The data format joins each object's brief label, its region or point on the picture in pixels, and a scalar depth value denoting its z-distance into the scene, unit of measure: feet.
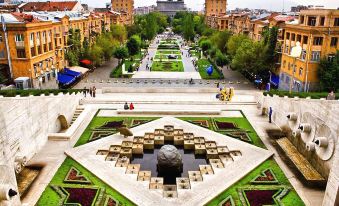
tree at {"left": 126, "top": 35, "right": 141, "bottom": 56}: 237.04
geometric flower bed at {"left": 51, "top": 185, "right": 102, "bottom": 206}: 57.16
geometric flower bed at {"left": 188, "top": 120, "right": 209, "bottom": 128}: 96.75
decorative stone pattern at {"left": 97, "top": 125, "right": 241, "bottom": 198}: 65.10
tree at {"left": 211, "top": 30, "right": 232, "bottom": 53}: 241.96
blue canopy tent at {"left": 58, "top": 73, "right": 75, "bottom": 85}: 152.44
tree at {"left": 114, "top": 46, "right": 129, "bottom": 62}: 207.51
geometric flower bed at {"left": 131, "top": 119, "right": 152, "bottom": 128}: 97.09
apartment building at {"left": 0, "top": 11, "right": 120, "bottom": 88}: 128.57
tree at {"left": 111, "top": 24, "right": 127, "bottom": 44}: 261.65
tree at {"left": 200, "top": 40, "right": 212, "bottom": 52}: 252.21
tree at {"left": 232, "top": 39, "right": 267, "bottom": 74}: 160.56
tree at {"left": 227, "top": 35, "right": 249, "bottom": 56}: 195.42
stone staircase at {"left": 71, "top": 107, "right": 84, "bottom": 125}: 103.70
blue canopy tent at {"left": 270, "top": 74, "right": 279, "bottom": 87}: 159.89
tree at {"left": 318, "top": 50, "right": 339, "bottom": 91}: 124.36
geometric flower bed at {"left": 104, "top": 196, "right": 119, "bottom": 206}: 56.80
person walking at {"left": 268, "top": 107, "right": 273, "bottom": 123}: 100.58
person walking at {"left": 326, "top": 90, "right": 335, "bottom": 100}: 100.02
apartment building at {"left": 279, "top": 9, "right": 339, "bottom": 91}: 126.52
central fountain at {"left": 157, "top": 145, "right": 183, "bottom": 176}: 69.82
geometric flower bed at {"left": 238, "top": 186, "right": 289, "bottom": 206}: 57.58
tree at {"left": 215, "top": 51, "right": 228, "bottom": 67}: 189.78
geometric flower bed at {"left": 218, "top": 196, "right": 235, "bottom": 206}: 56.90
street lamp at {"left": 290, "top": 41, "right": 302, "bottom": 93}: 90.68
